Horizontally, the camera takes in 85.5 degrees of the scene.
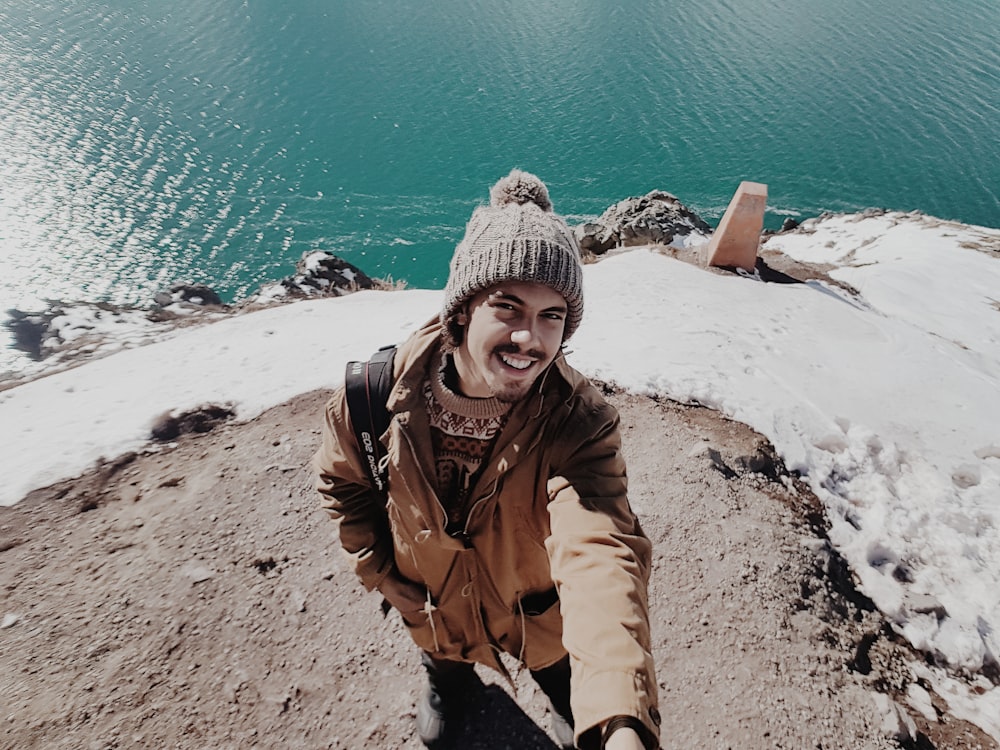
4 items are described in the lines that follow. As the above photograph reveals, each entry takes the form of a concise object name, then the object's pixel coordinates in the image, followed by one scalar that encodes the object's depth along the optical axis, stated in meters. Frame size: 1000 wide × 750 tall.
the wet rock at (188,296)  11.29
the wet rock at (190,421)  5.76
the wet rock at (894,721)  3.39
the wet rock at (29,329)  8.90
